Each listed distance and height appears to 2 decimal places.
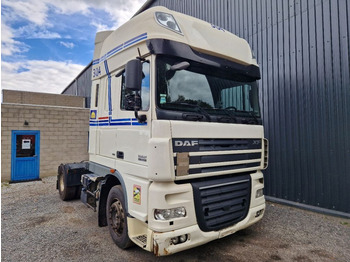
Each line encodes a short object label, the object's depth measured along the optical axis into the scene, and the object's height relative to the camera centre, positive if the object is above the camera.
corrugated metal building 4.70 +1.00
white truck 2.69 +0.02
